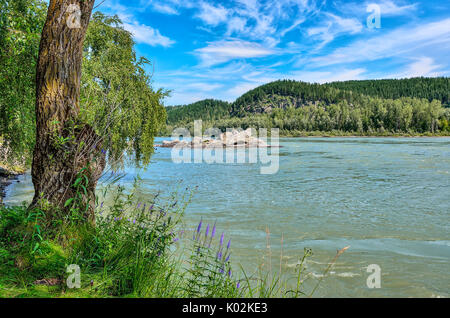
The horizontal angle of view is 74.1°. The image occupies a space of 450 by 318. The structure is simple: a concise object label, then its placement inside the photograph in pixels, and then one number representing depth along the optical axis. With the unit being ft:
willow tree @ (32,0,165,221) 13.25
